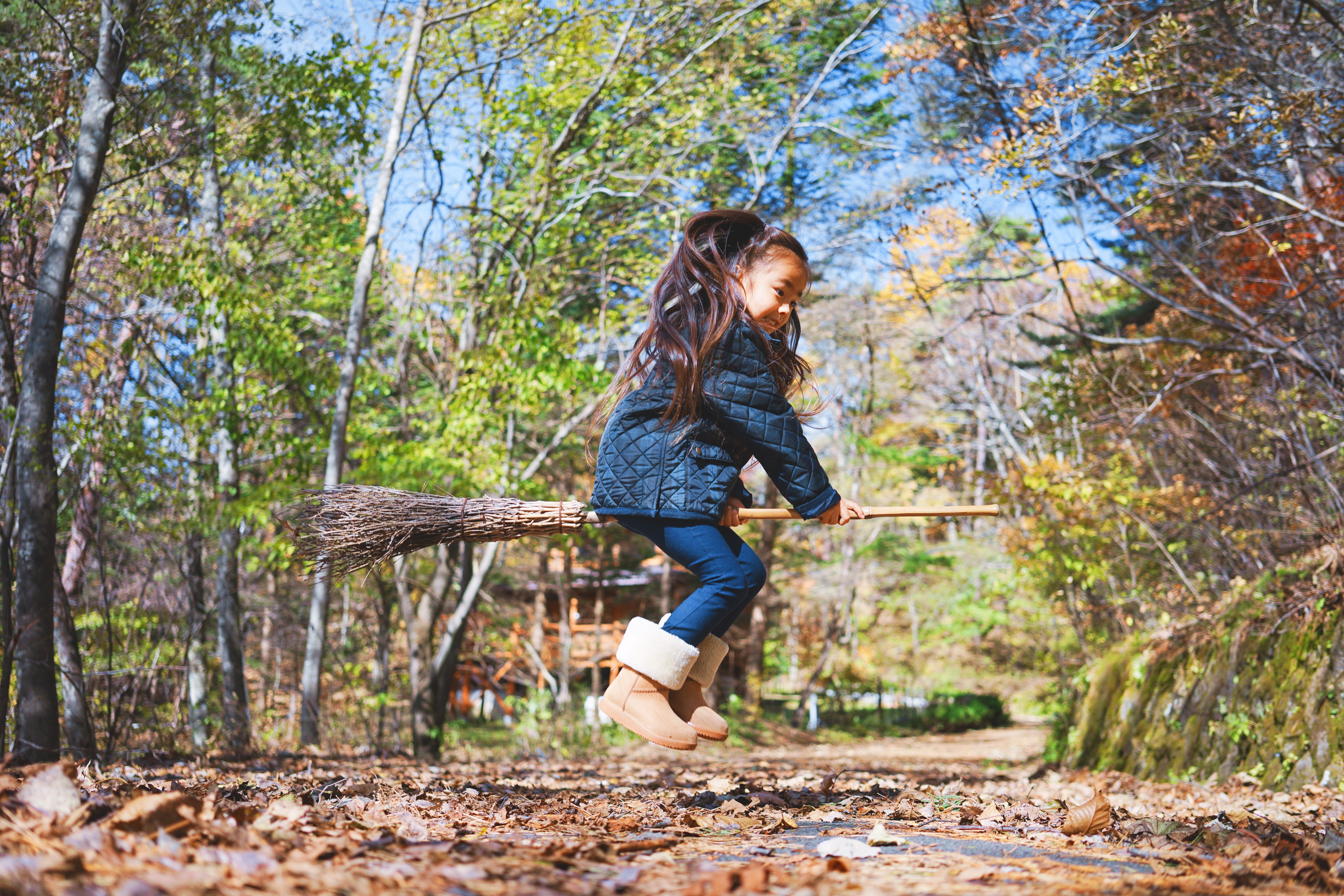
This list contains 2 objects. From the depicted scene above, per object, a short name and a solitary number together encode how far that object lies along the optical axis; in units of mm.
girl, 3391
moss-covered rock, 5695
